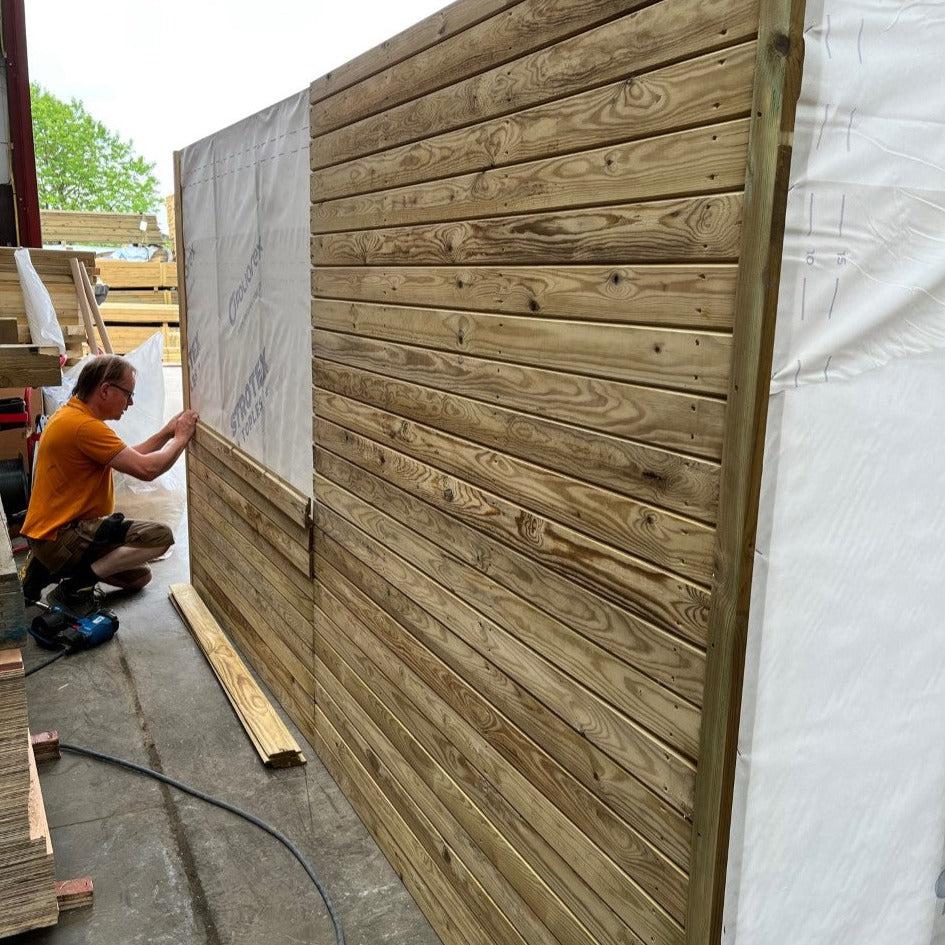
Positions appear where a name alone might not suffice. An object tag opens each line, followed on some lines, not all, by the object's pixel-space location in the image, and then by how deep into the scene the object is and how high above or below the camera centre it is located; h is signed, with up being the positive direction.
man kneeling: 5.46 -1.28
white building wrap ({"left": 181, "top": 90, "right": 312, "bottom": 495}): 3.87 +0.01
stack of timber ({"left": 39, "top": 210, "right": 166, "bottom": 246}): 18.84 +1.08
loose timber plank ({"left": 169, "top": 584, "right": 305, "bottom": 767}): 4.00 -2.06
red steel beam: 8.08 +1.41
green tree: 36.44 +4.74
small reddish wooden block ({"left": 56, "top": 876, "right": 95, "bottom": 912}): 3.06 -2.07
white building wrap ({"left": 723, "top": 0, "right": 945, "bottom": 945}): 1.57 -0.43
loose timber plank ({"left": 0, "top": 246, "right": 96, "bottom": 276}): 6.50 +0.12
